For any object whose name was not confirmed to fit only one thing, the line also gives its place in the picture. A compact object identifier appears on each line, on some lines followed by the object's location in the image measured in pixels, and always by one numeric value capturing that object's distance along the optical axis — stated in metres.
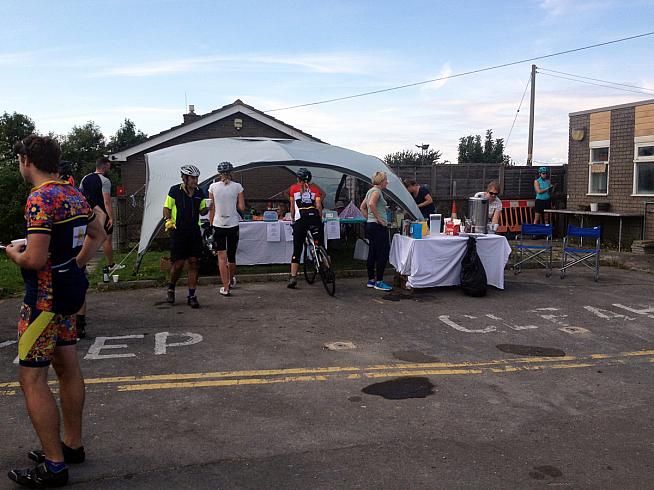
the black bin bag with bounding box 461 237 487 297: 9.39
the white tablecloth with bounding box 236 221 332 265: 11.74
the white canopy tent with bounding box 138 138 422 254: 11.12
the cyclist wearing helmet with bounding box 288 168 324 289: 9.85
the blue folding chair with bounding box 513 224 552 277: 11.42
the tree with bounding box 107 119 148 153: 60.25
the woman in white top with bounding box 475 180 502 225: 11.54
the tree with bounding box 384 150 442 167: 44.75
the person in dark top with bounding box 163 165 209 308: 8.23
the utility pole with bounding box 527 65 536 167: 26.38
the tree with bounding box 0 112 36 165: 45.47
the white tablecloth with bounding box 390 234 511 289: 9.68
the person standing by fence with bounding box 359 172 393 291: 9.68
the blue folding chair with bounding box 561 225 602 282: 10.90
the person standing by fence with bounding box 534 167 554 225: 18.64
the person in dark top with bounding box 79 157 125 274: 8.97
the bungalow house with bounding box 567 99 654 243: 15.40
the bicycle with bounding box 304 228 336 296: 9.35
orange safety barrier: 19.02
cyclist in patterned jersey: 3.42
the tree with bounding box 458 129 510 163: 47.41
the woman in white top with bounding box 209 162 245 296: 9.16
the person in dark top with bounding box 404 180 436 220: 13.23
